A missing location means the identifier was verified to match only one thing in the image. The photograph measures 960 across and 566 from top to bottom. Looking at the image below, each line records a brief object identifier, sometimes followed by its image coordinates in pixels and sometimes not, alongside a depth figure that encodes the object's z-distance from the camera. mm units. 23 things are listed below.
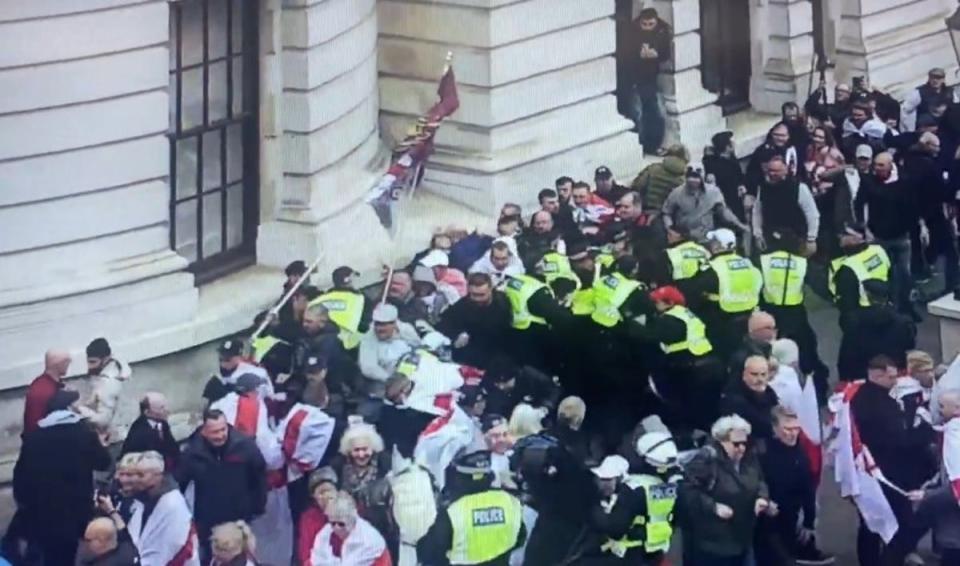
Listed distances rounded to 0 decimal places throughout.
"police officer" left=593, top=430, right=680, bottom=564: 12258
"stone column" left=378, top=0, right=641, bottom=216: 20297
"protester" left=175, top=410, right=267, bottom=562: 13086
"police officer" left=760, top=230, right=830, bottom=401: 15797
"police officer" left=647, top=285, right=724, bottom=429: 14852
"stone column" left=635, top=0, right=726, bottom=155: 22672
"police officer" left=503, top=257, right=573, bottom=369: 15266
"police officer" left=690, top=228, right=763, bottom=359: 15538
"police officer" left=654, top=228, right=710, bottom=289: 15820
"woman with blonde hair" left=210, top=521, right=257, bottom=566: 11898
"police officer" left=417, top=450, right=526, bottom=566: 11961
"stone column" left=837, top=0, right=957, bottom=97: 25297
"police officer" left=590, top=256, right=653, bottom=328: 15180
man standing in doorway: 22109
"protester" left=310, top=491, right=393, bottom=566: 12148
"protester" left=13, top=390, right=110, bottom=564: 13375
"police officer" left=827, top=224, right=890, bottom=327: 15445
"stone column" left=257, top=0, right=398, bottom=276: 18375
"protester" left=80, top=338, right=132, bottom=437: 14275
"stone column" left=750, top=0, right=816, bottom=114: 24453
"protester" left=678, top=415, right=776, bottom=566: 12633
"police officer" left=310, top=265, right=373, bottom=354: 15328
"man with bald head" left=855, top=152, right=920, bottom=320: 18359
